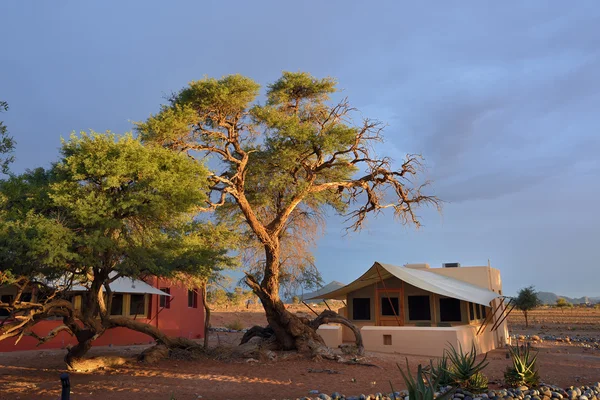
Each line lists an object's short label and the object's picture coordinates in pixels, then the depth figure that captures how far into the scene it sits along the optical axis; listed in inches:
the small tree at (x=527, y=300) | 1417.9
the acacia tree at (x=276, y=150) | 582.2
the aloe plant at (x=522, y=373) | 388.8
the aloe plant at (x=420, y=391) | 236.6
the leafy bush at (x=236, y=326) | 1224.8
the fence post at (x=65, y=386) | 263.6
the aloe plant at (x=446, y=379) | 368.7
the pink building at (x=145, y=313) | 713.6
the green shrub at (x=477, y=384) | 358.9
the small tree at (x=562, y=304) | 2355.6
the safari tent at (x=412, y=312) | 657.6
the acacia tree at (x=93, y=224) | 366.3
